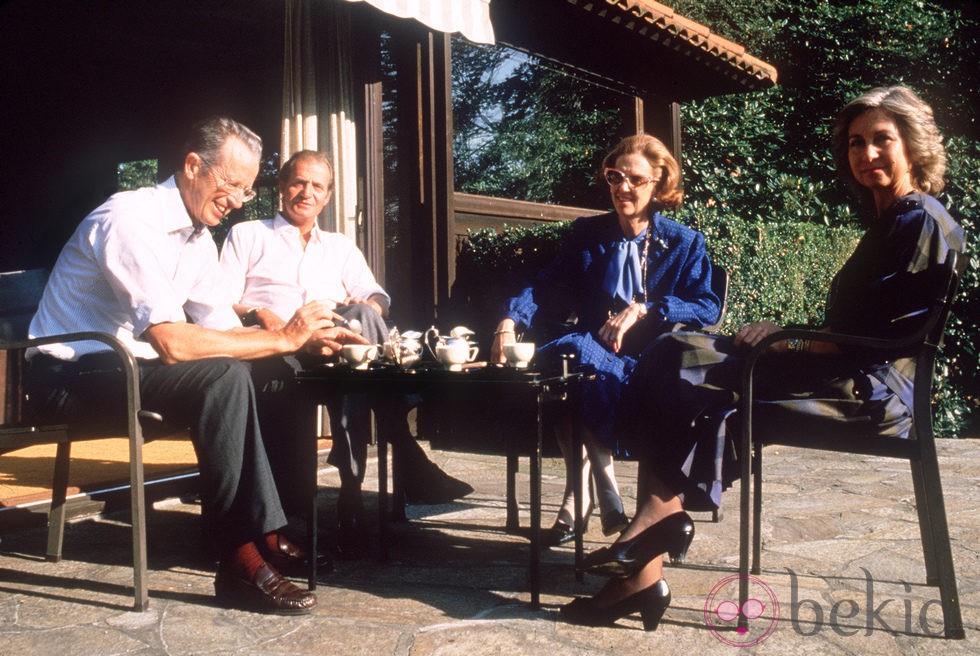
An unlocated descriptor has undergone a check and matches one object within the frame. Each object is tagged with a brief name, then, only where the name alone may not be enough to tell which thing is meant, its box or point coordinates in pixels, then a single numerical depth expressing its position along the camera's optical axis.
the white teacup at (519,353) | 2.76
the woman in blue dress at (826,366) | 2.37
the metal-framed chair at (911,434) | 2.28
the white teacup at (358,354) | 2.87
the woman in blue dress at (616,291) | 3.24
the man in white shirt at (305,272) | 3.81
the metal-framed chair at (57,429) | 2.51
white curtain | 5.24
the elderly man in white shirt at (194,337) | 2.53
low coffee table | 2.54
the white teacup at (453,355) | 2.78
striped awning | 4.77
